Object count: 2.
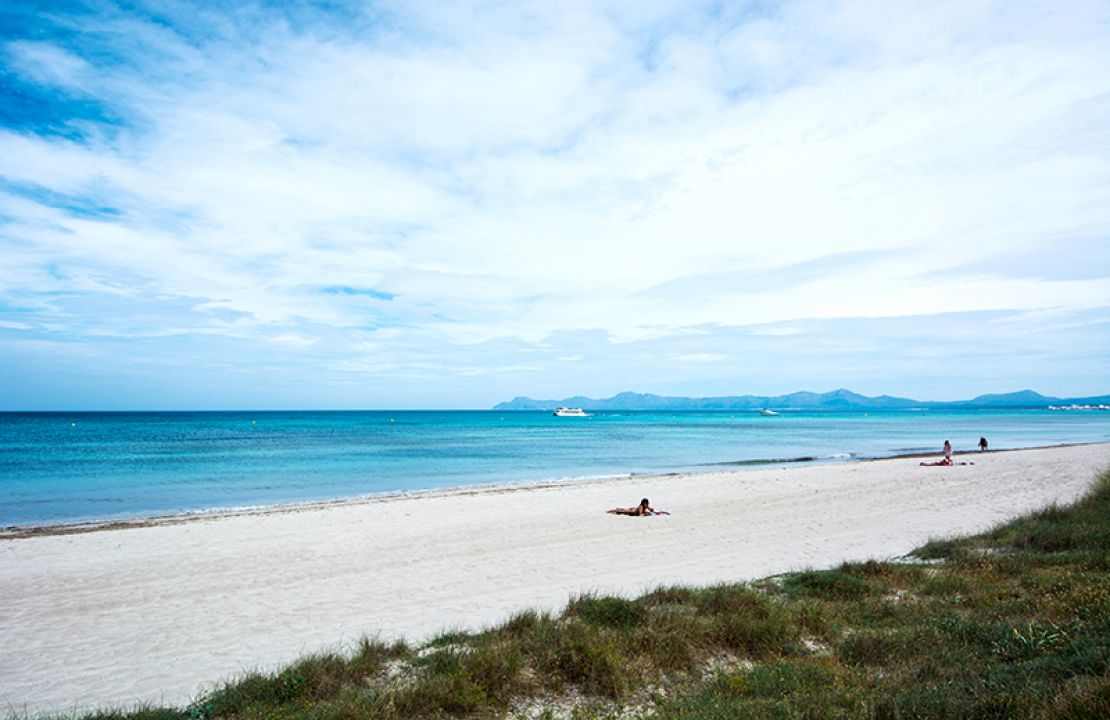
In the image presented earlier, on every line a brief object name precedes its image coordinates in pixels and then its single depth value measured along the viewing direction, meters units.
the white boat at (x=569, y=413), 189.69
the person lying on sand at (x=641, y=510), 18.02
